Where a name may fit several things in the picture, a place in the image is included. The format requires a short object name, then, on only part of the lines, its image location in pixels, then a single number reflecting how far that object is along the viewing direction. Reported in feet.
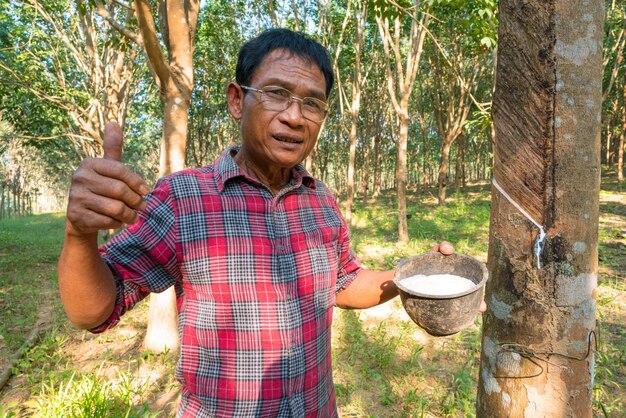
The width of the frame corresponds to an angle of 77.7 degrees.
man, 3.79
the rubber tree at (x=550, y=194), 4.12
